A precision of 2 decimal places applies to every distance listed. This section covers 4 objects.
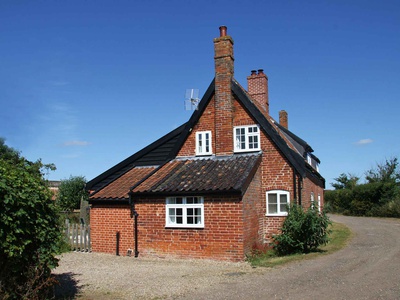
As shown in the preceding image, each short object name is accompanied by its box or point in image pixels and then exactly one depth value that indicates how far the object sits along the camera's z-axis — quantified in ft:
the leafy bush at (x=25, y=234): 24.67
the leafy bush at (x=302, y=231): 49.60
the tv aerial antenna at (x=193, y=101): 65.62
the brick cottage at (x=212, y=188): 50.55
